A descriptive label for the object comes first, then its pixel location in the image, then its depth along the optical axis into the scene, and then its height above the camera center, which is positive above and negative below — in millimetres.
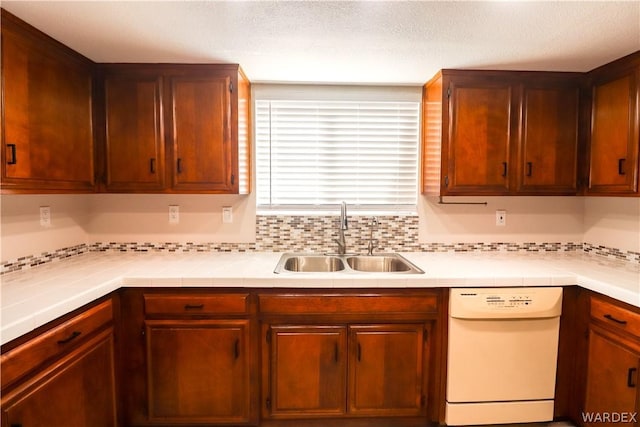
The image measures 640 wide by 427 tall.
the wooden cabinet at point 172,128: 2018 +452
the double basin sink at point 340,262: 2271 -441
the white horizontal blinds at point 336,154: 2418 +355
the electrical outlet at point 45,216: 1950 -99
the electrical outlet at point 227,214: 2396 -102
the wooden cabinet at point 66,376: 1155 -723
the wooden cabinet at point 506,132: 2096 +449
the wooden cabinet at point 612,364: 1518 -811
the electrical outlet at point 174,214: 2377 -102
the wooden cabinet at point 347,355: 1773 -854
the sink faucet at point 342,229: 2223 -208
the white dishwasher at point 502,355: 1764 -852
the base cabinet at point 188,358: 1749 -863
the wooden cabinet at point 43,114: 1461 +438
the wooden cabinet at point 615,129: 1833 +436
